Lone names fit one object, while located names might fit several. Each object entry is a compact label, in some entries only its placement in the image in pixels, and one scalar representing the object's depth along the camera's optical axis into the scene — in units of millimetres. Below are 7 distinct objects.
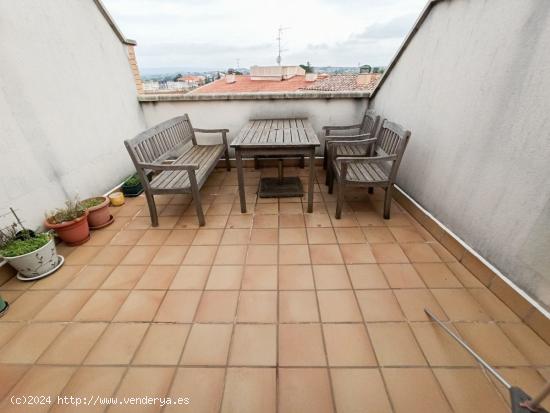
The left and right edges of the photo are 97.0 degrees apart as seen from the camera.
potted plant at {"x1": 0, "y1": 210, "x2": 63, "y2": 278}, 2230
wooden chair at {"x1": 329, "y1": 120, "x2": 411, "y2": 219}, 2826
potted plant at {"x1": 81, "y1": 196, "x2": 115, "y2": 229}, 3070
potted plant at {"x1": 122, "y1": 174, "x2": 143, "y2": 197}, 3933
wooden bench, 2885
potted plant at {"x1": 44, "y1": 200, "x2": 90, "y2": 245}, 2697
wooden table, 3000
